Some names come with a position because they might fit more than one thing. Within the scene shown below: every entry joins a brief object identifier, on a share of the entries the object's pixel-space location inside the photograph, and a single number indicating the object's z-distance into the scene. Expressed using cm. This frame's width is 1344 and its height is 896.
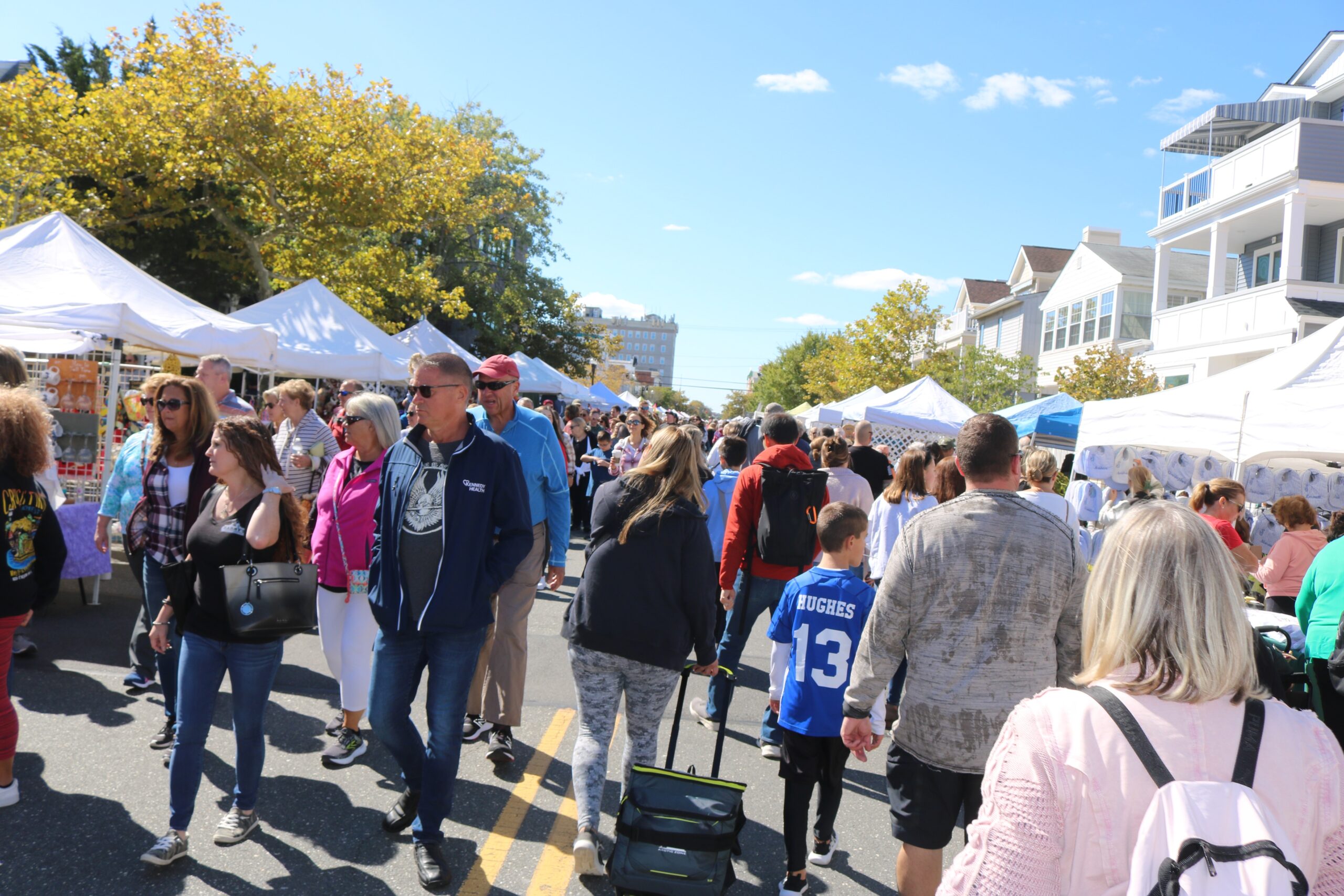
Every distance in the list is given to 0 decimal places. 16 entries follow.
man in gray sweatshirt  287
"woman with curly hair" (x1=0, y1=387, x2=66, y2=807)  385
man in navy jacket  360
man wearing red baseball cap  498
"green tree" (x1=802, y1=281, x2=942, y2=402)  3891
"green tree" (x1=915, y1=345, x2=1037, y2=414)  3034
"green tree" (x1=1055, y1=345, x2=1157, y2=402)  2403
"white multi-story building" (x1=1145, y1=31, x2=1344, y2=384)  1858
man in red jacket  561
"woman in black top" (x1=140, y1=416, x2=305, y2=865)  360
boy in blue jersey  373
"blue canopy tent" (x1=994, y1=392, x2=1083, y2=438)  1505
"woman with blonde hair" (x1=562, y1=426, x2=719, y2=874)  362
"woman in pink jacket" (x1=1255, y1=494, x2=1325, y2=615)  611
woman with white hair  474
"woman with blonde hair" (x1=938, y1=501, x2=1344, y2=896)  156
